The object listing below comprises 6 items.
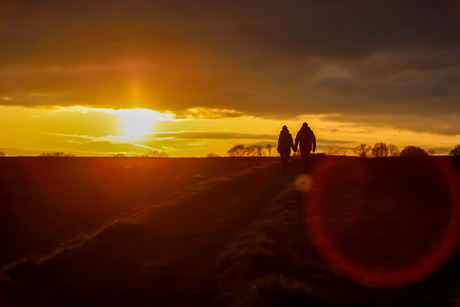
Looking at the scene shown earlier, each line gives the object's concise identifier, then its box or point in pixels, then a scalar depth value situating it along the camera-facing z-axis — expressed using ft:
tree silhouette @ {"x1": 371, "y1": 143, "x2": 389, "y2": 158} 293.23
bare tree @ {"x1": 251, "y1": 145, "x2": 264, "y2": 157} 424.13
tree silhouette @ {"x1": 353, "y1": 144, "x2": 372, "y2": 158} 318.94
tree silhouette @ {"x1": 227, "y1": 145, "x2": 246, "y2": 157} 429.87
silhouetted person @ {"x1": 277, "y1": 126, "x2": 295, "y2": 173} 102.73
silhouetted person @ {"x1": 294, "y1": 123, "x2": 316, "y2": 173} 92.99
